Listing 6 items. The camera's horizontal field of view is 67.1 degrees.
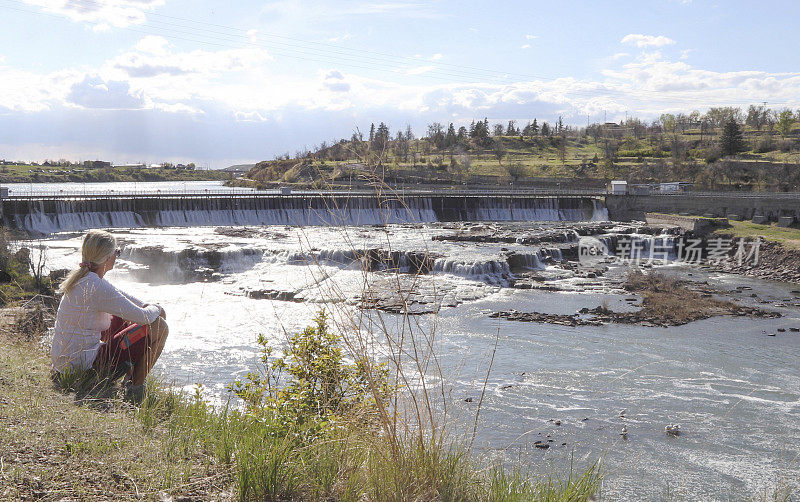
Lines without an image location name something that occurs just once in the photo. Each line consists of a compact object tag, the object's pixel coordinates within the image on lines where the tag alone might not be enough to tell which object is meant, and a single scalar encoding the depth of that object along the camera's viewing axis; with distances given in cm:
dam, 3419
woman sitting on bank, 415
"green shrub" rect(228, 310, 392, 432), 394
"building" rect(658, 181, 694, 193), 5038
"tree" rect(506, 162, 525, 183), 7362
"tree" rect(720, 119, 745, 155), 7181
